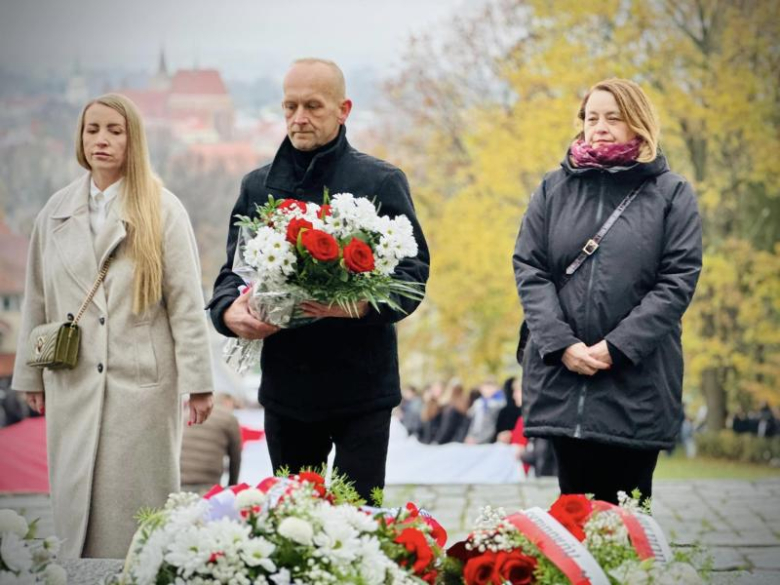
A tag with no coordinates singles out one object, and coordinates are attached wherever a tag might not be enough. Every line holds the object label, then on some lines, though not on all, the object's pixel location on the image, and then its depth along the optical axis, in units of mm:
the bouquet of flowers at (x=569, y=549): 5992
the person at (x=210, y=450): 16141
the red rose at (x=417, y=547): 6242
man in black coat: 9016
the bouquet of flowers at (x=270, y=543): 5672
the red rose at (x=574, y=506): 6547
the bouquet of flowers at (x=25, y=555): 5926
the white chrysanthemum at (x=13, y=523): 6219
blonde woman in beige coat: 10031
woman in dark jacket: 9070
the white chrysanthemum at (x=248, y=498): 6031
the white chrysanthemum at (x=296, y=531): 5738
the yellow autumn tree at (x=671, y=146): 38625
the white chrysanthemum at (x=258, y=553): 5652
